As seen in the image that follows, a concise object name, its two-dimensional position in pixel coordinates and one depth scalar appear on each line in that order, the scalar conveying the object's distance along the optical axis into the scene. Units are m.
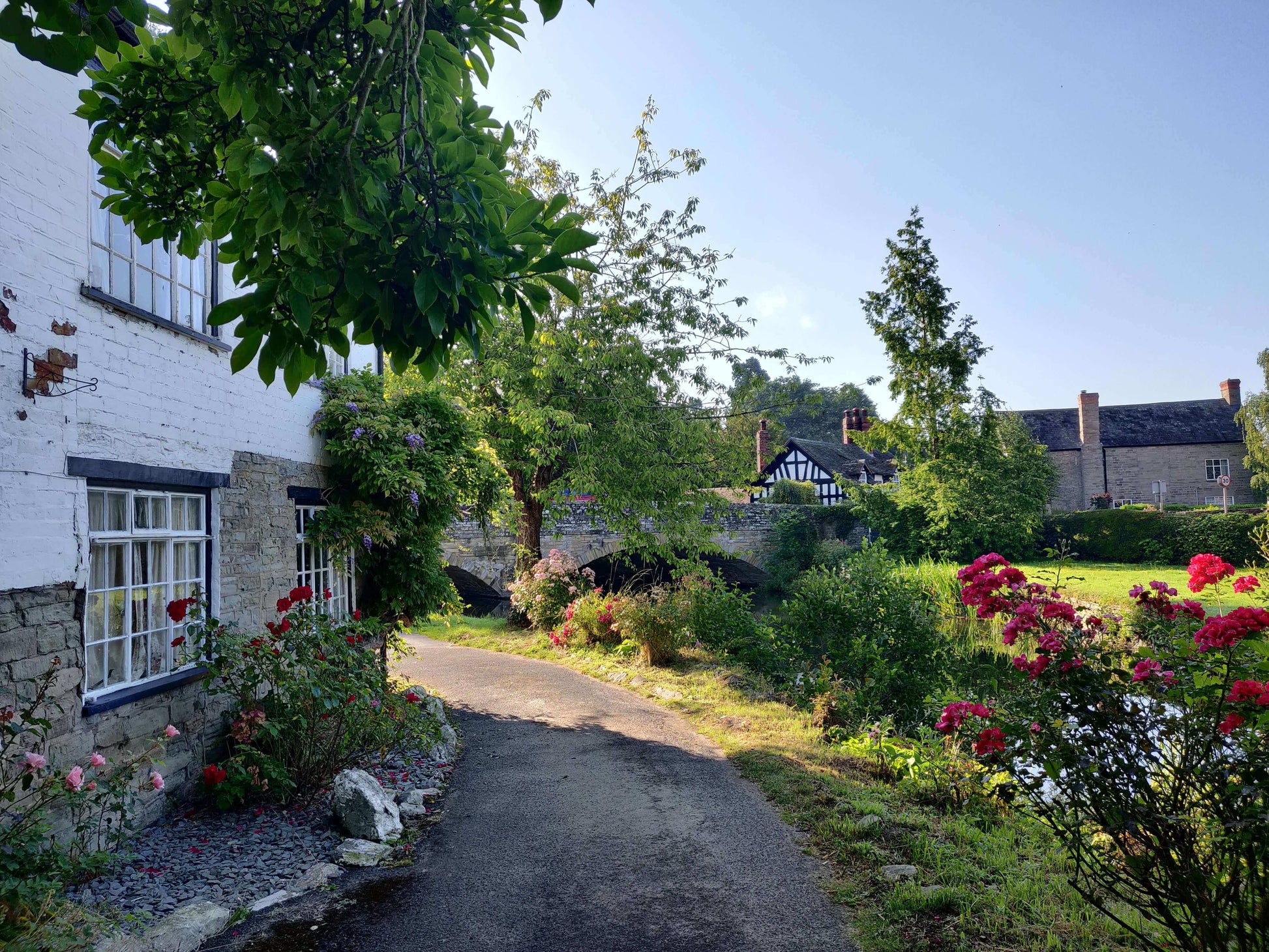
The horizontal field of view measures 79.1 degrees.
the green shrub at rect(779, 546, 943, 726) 8.41
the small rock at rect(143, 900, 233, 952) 3.70
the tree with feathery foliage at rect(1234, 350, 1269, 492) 32.53
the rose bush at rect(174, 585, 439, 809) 5.60
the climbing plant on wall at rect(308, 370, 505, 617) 8.12
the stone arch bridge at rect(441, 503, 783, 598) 21.25
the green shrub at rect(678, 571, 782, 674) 11.53
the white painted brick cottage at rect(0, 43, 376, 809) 4.46
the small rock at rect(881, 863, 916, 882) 4.43
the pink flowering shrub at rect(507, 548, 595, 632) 14.94
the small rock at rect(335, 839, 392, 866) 4.89
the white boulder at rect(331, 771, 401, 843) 5.21
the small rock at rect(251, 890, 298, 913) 4.25
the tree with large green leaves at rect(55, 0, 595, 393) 2.72
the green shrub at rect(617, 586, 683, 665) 11.37
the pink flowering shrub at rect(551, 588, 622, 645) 12.86
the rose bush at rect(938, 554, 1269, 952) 2.88
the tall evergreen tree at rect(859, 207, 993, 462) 21.98
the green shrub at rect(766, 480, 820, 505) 30.92
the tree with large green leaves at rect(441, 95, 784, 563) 13.14
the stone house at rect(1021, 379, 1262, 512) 39.12
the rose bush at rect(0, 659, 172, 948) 3.40
